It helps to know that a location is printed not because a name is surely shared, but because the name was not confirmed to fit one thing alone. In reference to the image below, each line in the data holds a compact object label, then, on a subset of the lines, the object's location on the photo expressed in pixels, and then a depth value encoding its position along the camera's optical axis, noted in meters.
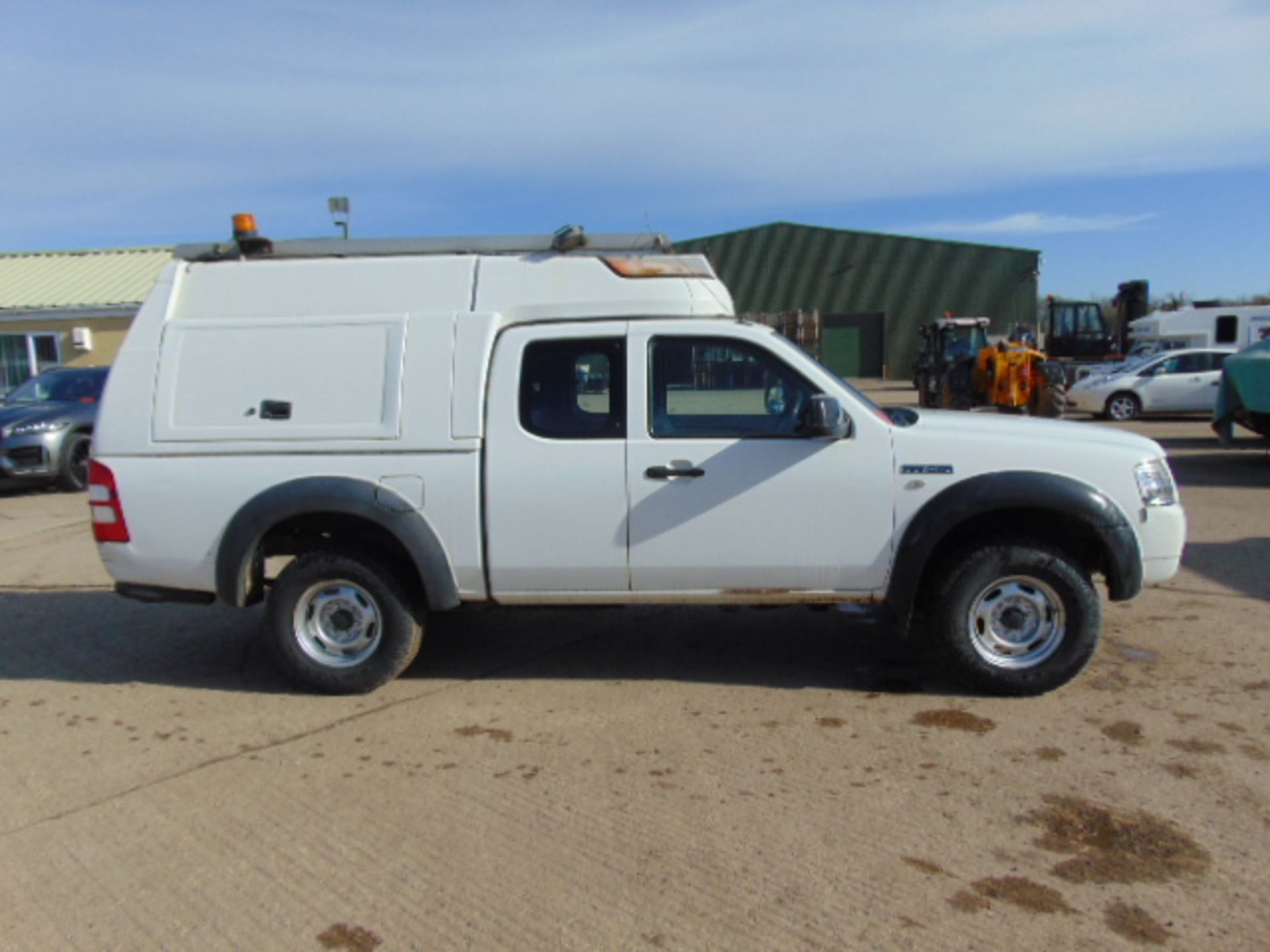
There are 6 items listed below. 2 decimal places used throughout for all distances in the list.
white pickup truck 4.84
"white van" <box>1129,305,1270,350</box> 27.25
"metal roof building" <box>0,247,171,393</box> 24.89
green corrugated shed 41.41
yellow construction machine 17.97
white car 20.14
